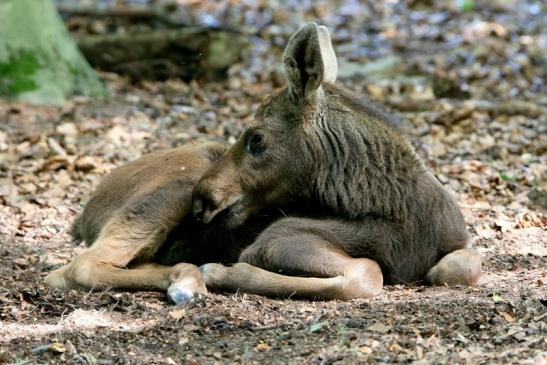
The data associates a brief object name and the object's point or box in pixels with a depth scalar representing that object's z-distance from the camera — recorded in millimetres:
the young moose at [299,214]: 13031
